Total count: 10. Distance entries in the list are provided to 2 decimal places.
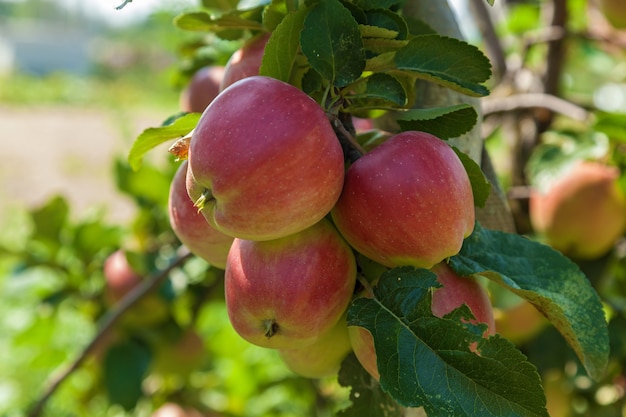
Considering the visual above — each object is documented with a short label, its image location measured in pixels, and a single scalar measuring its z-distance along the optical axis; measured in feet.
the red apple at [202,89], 2.17
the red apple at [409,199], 1.36
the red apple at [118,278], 3.11
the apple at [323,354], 1.62
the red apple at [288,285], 1.40
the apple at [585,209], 2.80
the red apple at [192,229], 1.58
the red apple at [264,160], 1.29
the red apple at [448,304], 1.44
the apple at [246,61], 1.62
